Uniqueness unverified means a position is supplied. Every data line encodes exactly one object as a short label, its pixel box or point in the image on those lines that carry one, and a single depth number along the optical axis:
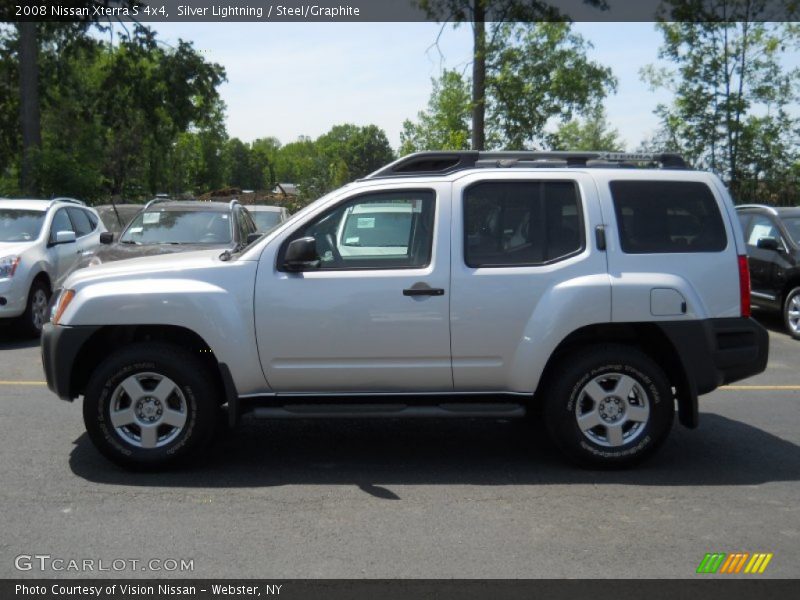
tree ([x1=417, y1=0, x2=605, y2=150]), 21.80
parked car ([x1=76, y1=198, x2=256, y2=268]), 11.71
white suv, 11.97
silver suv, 6.16
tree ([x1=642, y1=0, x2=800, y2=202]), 23.19
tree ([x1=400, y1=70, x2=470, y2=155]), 24.52
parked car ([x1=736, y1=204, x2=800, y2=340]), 12.75
